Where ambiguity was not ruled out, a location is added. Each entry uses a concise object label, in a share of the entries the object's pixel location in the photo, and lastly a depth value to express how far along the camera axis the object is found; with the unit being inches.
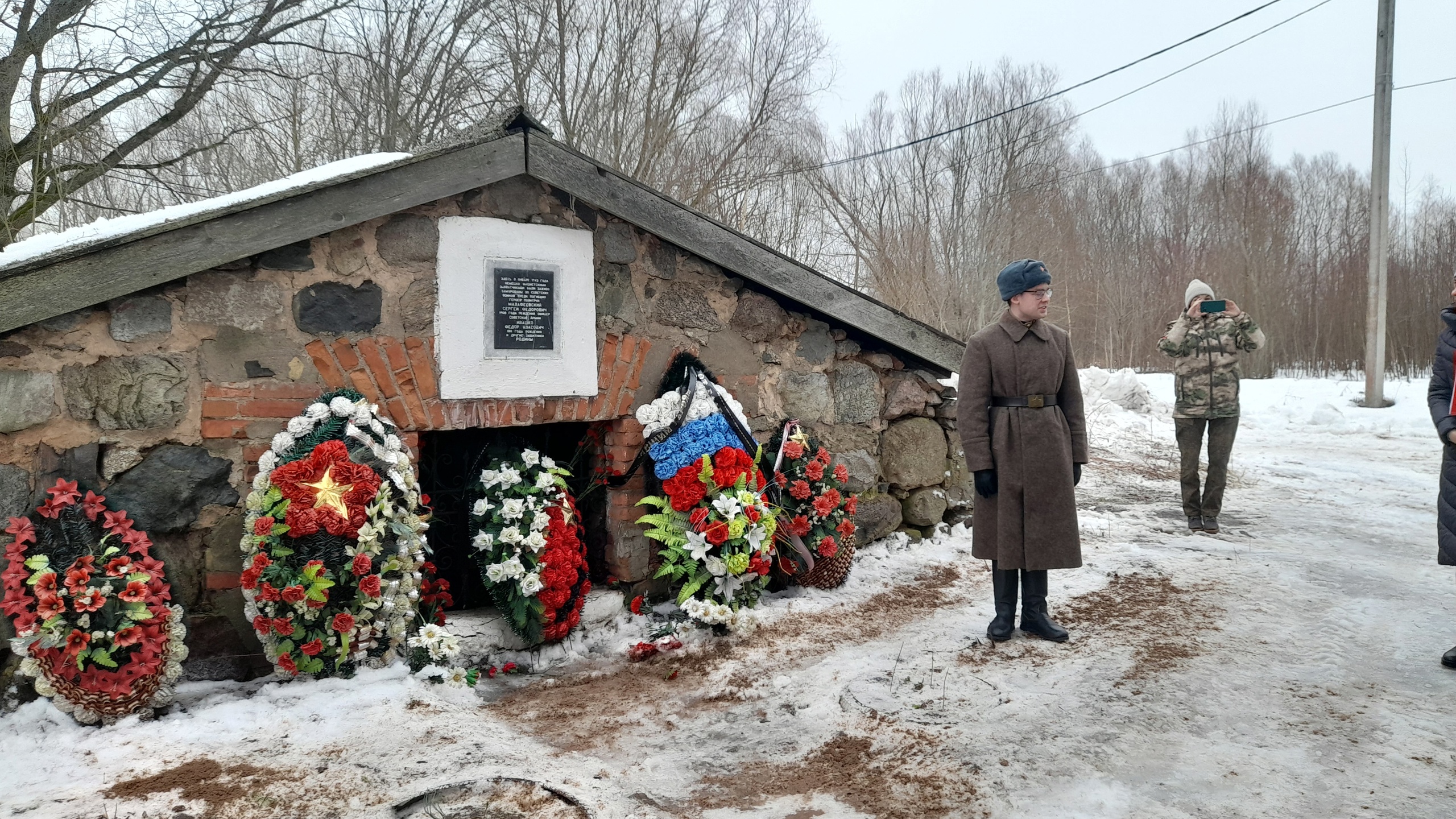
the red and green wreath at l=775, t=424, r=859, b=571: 177.8
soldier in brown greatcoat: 144.6
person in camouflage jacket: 229.6
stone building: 121.0
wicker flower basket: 182.1
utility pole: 458.0
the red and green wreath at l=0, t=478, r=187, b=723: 109.5
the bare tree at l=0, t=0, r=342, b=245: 317.1
